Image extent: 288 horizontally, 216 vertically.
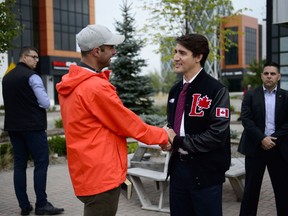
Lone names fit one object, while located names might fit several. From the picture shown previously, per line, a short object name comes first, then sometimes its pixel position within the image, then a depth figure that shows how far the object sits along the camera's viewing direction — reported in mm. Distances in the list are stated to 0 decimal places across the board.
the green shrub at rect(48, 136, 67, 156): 9961
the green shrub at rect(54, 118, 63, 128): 17220
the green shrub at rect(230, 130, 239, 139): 12514
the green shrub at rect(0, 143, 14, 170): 8609
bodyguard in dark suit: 4516
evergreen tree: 16641
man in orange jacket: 2682
